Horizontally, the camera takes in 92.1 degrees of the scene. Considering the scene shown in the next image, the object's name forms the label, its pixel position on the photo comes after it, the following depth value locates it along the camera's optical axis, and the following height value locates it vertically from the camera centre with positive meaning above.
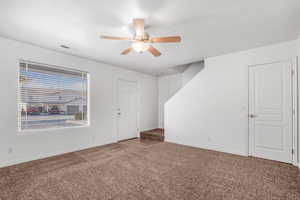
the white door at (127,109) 4.85 -0.37
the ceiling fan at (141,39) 2.03 +0.90
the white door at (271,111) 2.92 -0.26
